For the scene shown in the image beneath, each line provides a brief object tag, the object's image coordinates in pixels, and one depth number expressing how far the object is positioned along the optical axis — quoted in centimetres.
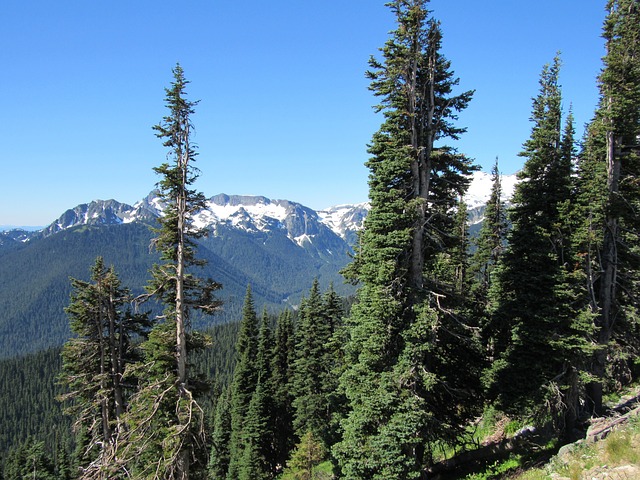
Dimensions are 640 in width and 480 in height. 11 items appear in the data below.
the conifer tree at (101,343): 2091
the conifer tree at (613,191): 1753
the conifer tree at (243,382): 4472
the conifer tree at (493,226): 3566
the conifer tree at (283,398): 4722
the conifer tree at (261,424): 4025
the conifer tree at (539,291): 1627
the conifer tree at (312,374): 3762
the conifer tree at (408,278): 1388
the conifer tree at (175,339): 1462
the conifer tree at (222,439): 5041
